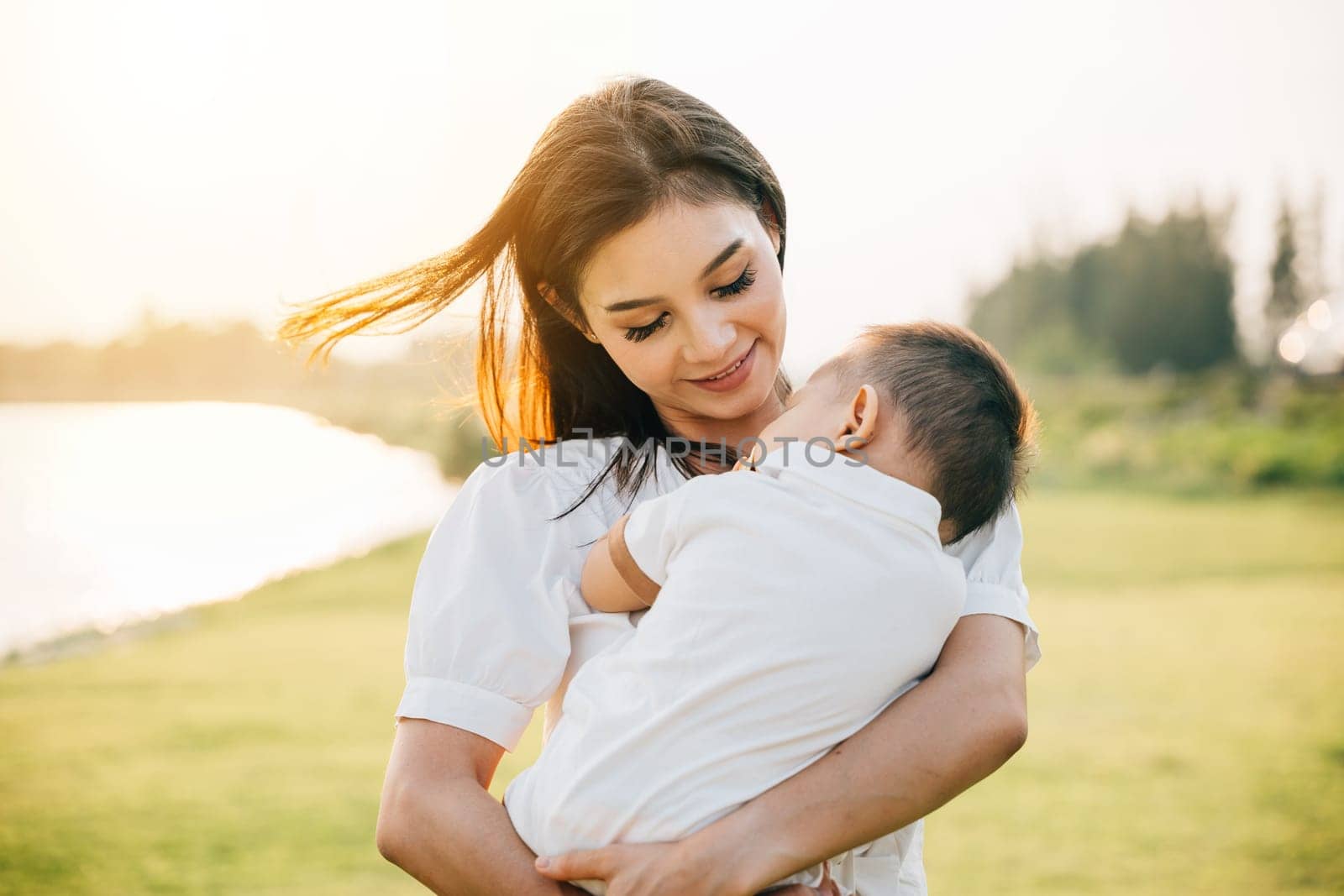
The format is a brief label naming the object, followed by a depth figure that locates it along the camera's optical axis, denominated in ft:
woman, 3.01
